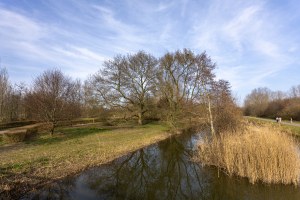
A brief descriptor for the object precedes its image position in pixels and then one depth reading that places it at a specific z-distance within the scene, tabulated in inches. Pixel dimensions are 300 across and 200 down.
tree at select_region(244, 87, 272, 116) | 1663.4
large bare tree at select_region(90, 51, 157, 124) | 883.4
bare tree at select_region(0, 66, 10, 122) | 914.6
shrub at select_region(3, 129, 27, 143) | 403.5
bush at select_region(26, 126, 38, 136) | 523.3
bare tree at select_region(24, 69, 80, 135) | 523.2
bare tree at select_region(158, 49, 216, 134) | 752.3
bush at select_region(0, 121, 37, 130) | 742.5
